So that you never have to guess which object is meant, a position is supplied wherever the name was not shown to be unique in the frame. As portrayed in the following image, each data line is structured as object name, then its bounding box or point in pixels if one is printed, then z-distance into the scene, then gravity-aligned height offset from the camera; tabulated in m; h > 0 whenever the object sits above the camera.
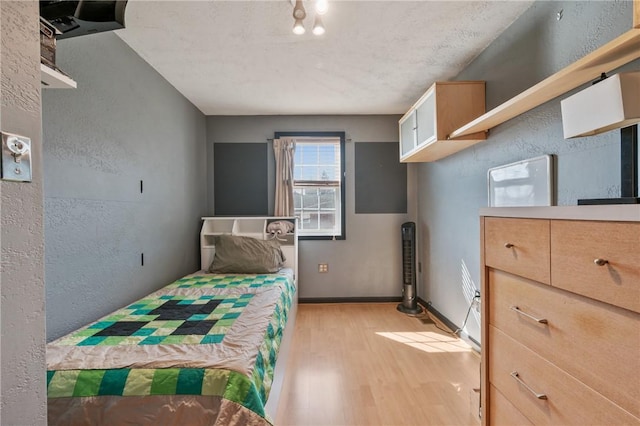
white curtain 3.60 +0.43
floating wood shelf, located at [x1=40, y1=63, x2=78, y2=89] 1.10 +0.57
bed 1.05 -0.64
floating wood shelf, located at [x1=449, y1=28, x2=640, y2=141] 0.99 +0.59
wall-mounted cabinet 2.22 +0.82
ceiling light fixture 1.57 +1.16
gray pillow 2.94 -0.48
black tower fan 3.37 -0.74
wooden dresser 0.65 -0.32
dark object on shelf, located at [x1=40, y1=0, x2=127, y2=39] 1.17 +0.87
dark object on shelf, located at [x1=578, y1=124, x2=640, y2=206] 0.87 +0.14
